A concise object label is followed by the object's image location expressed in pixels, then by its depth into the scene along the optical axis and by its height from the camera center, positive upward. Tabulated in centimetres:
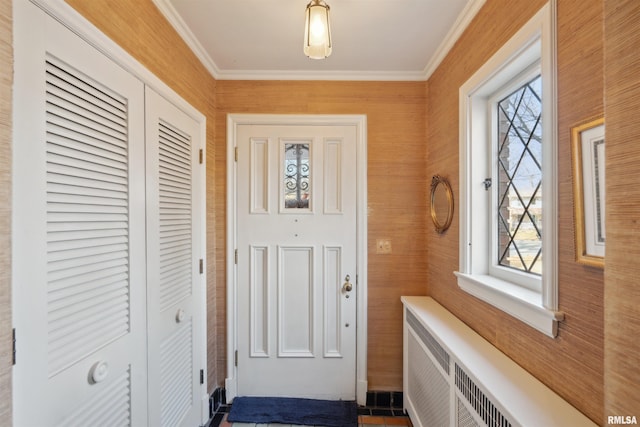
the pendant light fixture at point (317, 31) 110 +74
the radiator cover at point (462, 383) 84 -59
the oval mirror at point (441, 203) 165 +8
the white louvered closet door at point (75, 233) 72 -5
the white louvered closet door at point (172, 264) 126 -25
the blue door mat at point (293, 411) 183 -133
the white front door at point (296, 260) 201 -32
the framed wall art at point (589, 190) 74 +7
